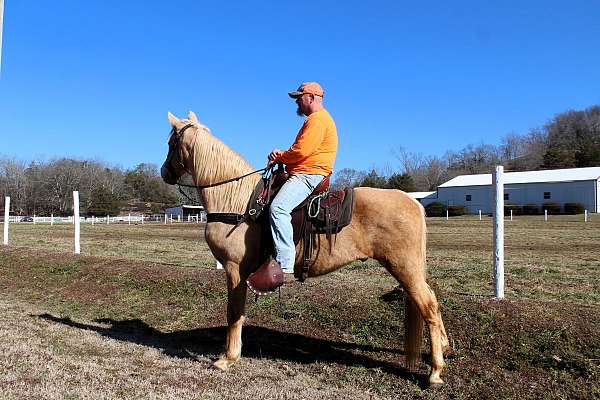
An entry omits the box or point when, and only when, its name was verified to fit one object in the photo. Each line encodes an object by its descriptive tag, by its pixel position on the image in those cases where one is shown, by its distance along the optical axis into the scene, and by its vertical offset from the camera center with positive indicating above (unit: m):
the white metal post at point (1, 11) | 7.54 +2.98
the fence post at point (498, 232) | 6.97 -0.21
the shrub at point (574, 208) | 58.53 +1.07
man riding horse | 5.44 +0.60
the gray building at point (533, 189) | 62.28 +3.67
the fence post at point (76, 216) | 14.73 -0.05
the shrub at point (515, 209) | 61.59 +0.96
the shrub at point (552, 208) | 60.62 +1.09
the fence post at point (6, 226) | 19.05 -0.48
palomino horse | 5.39 -0.23
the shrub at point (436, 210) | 65.62 +0.83
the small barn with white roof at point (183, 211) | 80.50 +0.64
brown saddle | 5.48 +0.02
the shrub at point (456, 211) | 63.47 +0.69
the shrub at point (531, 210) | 60.62 +0.84
